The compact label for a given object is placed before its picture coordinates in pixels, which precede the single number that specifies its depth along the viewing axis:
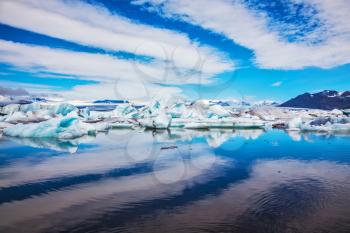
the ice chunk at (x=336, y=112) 57.95
